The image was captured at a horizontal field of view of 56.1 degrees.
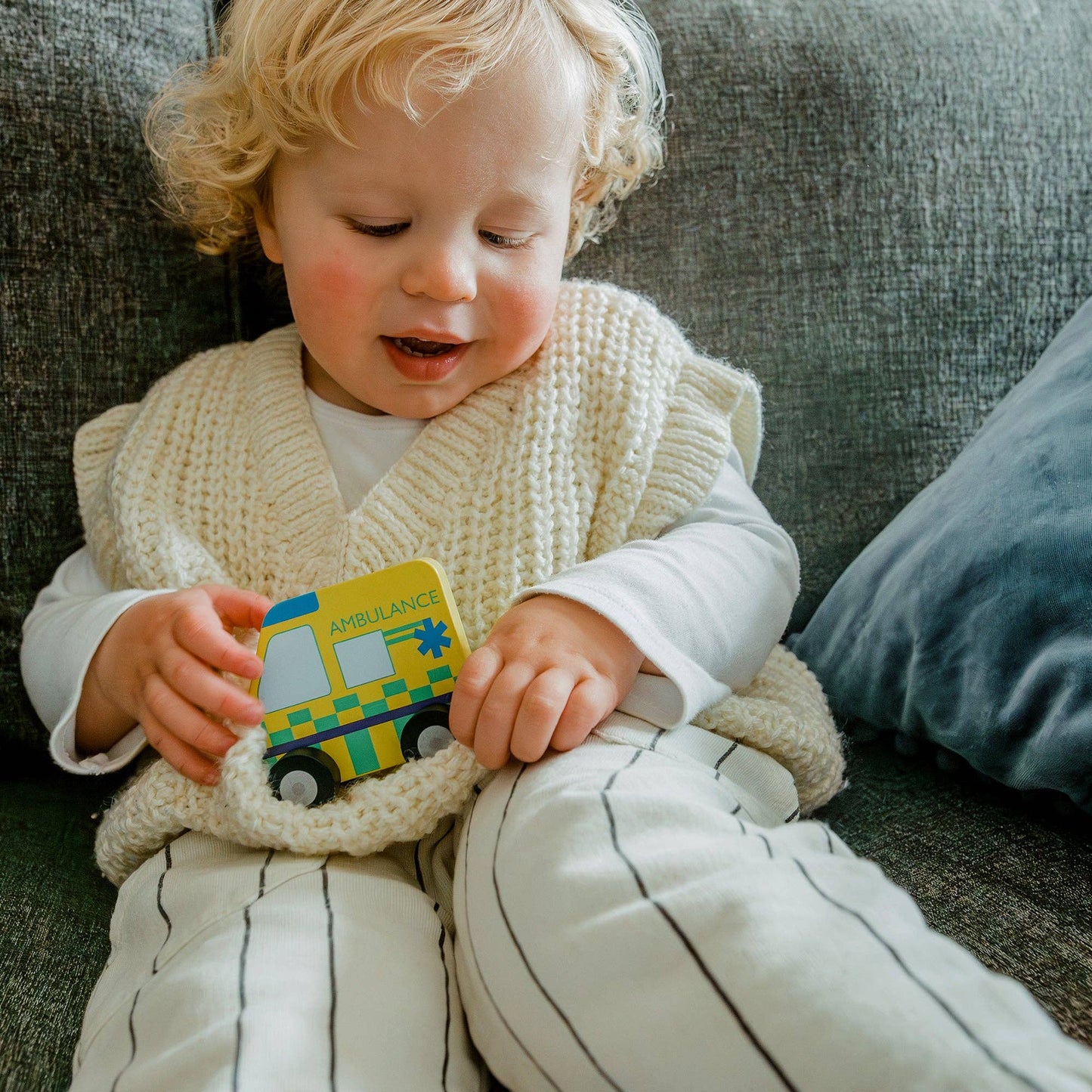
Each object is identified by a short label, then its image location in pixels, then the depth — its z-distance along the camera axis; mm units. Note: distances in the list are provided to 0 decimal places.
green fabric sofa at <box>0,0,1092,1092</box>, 965
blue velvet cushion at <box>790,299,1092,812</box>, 659
